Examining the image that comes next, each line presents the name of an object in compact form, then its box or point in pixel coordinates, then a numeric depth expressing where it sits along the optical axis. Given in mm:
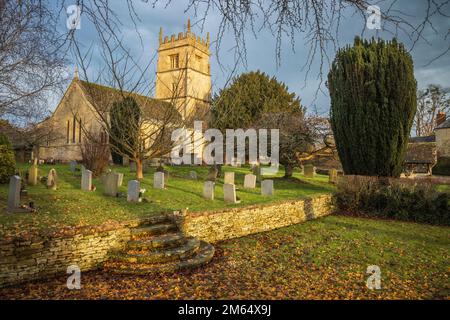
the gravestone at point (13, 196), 7266
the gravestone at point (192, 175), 17630
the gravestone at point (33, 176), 11305
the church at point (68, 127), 28516
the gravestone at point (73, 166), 17294
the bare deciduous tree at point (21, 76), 7160
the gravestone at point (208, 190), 11672
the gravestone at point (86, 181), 11070
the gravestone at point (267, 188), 13186
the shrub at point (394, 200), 12078
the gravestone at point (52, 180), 10859
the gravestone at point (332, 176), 20200
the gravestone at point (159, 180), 13070
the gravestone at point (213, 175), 17864
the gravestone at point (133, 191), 9703
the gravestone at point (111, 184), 10414
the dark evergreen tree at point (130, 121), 12156
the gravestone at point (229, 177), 14234
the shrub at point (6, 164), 10648
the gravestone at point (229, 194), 11273
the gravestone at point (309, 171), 23214
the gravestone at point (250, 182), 15307
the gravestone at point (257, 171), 20053
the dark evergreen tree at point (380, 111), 14453
